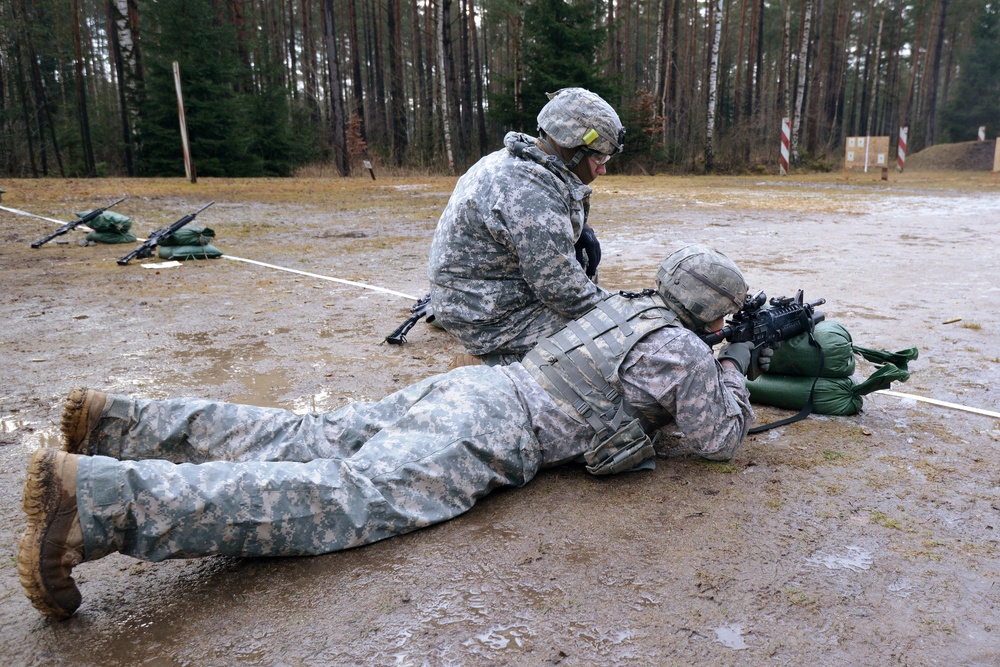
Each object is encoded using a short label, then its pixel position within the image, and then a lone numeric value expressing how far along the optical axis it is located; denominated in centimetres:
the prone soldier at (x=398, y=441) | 220
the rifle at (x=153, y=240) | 939
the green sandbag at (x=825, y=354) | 380
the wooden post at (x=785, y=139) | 2483
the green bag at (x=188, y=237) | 961
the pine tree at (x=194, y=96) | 2456
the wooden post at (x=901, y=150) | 2577
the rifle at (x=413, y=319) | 553
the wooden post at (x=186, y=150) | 1925
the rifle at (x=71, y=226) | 1045
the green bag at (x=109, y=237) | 1100
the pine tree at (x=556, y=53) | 2677
